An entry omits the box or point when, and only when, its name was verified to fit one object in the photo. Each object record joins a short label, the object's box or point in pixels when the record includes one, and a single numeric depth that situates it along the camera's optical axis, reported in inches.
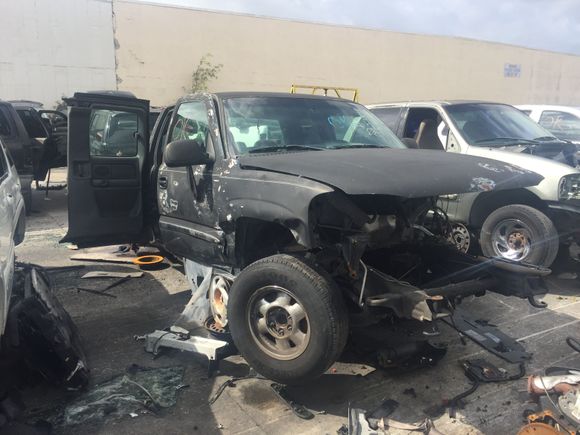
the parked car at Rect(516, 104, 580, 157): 323.0
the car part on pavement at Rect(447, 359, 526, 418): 135.4
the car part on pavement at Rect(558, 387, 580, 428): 101.0
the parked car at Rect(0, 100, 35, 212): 325.4
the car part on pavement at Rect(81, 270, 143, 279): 220.8
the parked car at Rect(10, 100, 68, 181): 356.2
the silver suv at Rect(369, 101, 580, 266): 204.4
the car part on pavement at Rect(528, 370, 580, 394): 107.4
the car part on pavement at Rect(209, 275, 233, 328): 153.3
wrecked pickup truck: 118.4
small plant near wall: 749.9
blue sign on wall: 1073.5
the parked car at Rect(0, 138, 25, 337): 113.3
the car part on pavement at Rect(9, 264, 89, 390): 127.2
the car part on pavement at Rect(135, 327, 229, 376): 138.4
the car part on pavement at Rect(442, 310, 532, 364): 148.5
